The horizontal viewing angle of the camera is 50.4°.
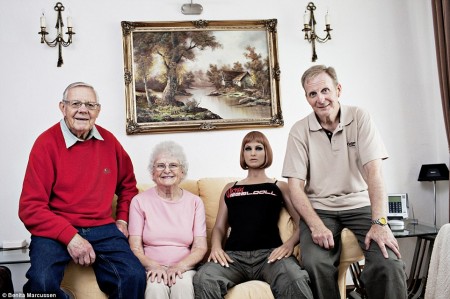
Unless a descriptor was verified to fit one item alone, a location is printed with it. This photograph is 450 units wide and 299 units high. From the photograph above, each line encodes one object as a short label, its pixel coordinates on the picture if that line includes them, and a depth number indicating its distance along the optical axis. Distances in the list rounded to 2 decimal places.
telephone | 3.52
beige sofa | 2.44
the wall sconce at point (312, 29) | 3.71
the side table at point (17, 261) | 2.86
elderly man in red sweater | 2.38
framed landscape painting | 3.61
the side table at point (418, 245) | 3.07
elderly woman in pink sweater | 2.63
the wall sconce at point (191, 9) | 3.66
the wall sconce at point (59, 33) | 3.45
